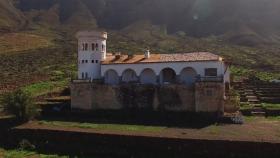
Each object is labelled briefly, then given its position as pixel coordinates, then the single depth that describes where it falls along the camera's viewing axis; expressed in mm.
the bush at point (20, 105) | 44750
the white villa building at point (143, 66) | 45500
